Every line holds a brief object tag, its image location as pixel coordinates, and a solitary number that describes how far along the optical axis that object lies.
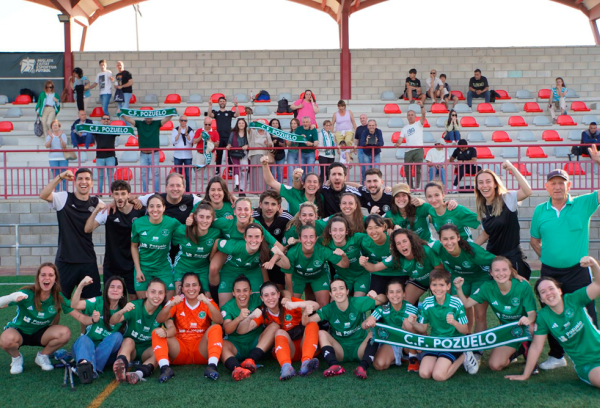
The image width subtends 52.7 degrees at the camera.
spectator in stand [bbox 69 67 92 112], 17.42
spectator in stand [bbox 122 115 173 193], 12.17
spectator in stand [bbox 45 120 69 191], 12.45
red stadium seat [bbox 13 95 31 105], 19.34
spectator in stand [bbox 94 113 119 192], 11.91
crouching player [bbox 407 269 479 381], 5.35
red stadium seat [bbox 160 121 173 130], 17.40
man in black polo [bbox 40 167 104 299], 6.46
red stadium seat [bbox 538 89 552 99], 19.08
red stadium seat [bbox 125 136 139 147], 16.34
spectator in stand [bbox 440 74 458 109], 18.23
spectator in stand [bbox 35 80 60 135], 15.36
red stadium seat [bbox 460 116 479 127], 17.42
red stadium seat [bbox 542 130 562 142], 16.67
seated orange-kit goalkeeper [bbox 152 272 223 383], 5.68
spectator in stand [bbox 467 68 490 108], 18.50
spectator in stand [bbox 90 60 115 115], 17.12
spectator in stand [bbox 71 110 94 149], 13.82
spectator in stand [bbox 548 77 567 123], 17.79
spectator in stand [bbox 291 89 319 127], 13.98
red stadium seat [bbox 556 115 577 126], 17.45
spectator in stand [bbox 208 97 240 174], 12.99
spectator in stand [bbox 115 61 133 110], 16.83
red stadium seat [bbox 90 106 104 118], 17.81
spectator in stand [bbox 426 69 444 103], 18.19
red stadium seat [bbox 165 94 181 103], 19.06
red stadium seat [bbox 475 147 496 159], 15.33
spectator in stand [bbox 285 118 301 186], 11.79
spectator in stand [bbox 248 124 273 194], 12.12
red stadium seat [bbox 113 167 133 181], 11.87
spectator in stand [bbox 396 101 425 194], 12.77
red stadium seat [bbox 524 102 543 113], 18.34
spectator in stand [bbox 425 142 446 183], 11.38
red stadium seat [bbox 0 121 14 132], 17.59
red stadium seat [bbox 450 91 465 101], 19.05
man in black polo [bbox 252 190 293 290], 6.62
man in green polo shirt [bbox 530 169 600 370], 5.44
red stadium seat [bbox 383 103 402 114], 18.22
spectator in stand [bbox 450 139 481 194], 11.96
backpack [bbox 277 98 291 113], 17.05
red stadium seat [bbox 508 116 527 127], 17.58
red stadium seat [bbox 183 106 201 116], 18.02
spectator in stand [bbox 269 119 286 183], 11.84
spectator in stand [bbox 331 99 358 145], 13.67
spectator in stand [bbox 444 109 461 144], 13.88
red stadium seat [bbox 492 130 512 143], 16.70
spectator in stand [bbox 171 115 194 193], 12.22
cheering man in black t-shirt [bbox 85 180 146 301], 6.46
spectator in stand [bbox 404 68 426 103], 18.16
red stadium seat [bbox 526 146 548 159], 15.23
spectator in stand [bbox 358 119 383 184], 12.50
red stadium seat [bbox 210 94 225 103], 18.58
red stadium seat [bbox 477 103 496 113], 18.31
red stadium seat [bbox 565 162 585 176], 11.70
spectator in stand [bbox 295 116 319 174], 11.84
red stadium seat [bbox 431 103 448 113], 17.88
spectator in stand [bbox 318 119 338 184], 11.79
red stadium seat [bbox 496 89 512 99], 19.25
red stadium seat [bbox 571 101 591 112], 18.25
